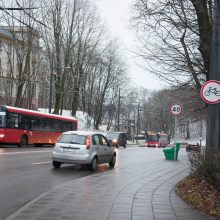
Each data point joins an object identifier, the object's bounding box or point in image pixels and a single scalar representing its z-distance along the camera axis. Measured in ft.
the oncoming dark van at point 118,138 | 161.07
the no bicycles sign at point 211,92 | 38.22
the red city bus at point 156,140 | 248.73
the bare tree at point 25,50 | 143.13
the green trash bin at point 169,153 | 86.89
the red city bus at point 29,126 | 102.68
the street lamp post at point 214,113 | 39.40
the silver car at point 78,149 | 59.41
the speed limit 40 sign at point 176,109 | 74.70
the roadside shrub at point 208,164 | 29.22
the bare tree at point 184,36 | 42.37
